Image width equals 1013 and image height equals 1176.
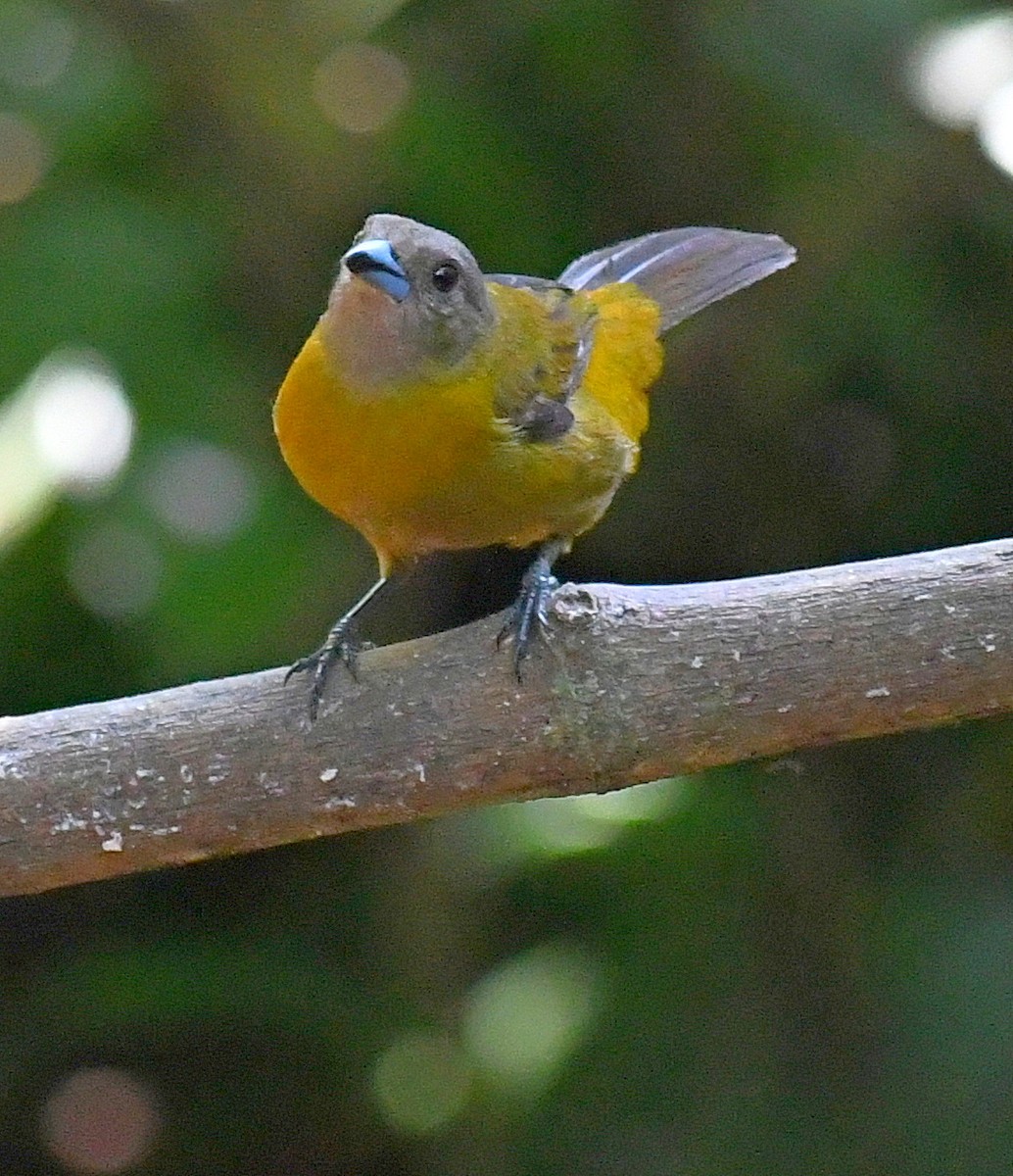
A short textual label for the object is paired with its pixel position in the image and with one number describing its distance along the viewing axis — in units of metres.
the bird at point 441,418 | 5.06
